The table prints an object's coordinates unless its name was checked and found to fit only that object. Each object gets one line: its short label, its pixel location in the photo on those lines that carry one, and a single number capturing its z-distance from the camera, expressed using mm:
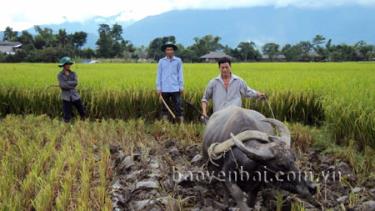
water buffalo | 3230
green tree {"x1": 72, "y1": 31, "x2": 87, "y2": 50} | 44750
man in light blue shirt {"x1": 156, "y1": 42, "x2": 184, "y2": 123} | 6941
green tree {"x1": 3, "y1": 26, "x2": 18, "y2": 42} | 50719
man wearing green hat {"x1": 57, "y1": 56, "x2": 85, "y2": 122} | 7332
